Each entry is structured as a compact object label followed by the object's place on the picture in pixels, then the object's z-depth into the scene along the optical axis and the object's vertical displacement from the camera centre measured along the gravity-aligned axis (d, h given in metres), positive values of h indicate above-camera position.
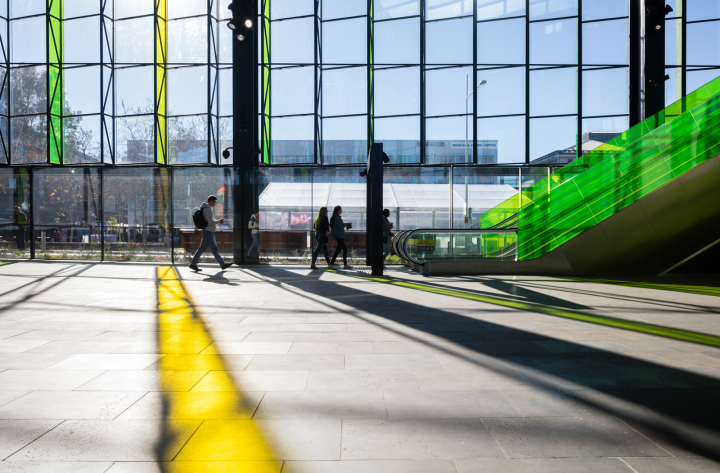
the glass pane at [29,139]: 16.05 +2.98
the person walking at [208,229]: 11.36 +0.00
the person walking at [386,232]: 13.55 -0.08
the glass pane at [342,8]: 15.14 +6.97
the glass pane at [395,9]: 15.05 +6.91
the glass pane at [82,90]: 15.80 +4.57
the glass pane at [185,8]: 15.53 +7.19
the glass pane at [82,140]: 15.76 +2.93
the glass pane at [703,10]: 14.36 +6.56
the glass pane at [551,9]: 14.56 +6.68
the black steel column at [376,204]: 10.59 +0.56
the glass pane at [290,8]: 15.33 +7.06
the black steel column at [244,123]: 13.61 +3.02
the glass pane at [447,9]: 14.89 +6.84
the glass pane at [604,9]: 14.50 +6.65
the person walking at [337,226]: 12.81 +0.08
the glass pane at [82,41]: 15.93 +6.24
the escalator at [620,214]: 9.23 +0.33
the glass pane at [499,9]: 14.66 +6.74
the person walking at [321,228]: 12.84 +0.03
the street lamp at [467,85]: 14.50 +4.38
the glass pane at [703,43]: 14.25 +5.54
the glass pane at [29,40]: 16.08 +6.33
